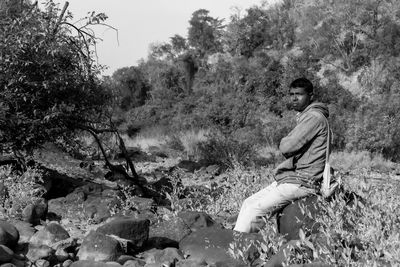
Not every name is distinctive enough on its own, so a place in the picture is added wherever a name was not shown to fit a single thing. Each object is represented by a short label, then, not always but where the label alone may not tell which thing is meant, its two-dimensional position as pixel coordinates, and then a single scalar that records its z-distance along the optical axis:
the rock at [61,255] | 4.39
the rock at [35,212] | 5.73
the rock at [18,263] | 4.21
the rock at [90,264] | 3.98
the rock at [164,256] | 4.23
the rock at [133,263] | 4.19
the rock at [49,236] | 4.77
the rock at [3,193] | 6.27
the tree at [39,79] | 7.49
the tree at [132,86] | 49.44
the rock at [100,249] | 4.33
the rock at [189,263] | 4.07
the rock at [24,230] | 4.89
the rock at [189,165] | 12.97
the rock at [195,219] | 5.13
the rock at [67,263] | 4.29
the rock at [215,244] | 4.16
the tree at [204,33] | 60.06
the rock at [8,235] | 4.42
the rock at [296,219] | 4.37
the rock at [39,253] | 4.33
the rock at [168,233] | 4.83
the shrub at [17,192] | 5.86
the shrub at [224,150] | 13.75
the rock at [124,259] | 4.31
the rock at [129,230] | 4.64
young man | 4.48
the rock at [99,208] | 6.23
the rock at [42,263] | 4.21
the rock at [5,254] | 4.07
